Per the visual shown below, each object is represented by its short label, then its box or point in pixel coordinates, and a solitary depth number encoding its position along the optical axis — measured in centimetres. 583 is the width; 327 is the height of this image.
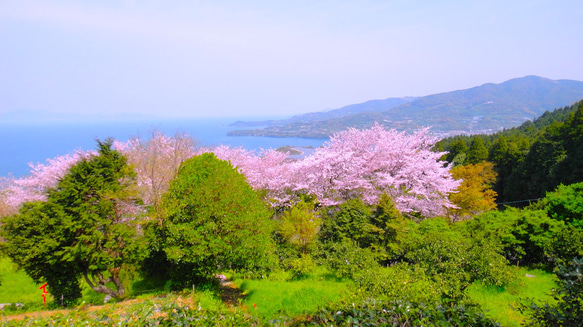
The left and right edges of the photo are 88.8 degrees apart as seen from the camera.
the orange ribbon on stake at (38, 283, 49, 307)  944
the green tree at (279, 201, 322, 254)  1120
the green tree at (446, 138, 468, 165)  3409
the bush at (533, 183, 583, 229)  1068
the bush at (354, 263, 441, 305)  465
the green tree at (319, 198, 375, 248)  1111
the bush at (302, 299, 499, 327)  370
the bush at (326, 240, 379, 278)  959
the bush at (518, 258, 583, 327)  326
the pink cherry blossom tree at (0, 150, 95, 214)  1935
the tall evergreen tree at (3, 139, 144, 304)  770
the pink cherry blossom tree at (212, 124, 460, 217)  1414
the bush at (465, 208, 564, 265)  1038
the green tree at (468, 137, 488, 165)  3297
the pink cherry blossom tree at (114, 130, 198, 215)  1238
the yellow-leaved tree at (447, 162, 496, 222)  1814
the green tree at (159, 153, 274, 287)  819
